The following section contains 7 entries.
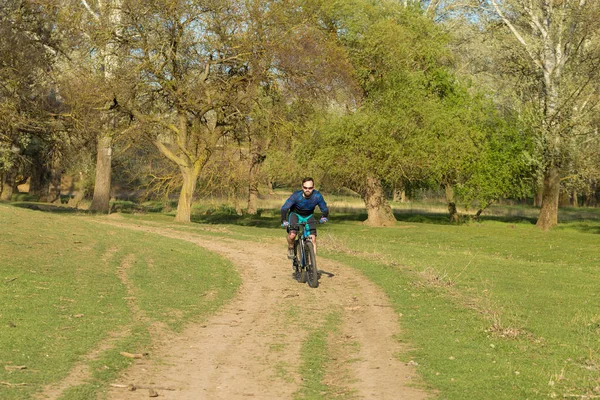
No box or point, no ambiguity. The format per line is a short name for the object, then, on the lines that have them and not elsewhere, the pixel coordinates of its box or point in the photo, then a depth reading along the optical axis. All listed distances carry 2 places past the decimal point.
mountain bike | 16.84
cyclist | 16.57
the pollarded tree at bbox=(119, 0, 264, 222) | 36.81
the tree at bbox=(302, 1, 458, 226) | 44.19
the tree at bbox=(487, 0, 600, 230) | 45.12
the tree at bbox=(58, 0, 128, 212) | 36.97
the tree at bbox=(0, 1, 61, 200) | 38.94
